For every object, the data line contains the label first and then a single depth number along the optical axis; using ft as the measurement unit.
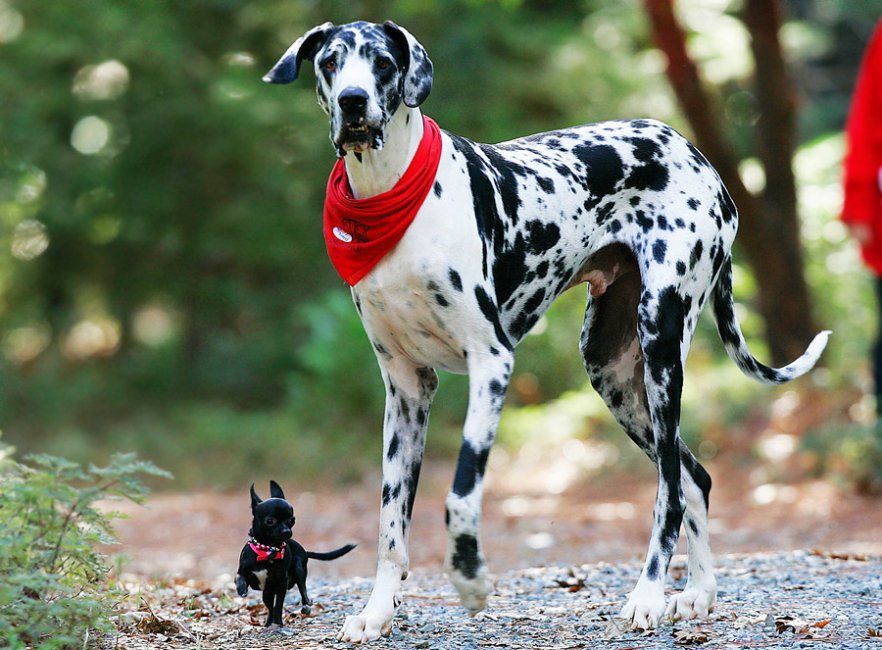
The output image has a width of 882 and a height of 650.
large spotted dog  28.22
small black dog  29.55
